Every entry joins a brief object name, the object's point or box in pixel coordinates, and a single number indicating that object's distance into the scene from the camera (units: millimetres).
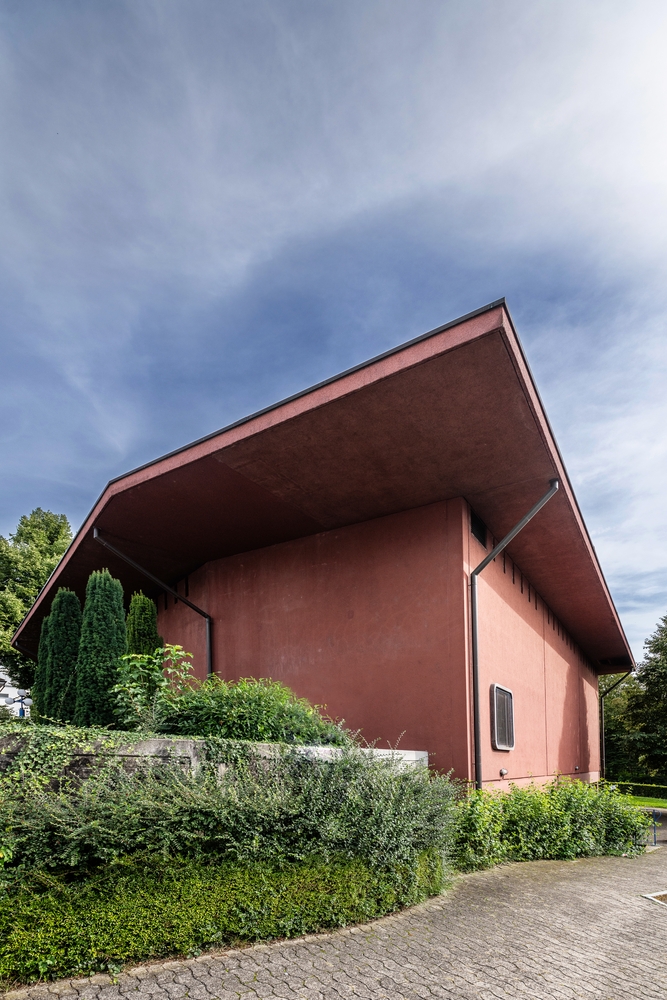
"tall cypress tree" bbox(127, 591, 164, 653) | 11195
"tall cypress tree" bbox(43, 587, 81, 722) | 8844
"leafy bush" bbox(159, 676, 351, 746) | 6555
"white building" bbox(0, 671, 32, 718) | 25567
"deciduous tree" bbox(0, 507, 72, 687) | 26922
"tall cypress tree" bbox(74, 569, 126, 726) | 8094
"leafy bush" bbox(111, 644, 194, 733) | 6531
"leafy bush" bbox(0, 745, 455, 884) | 4117
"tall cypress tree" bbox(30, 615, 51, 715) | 9091
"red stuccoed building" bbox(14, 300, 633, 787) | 7004
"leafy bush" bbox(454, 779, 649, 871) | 7406
